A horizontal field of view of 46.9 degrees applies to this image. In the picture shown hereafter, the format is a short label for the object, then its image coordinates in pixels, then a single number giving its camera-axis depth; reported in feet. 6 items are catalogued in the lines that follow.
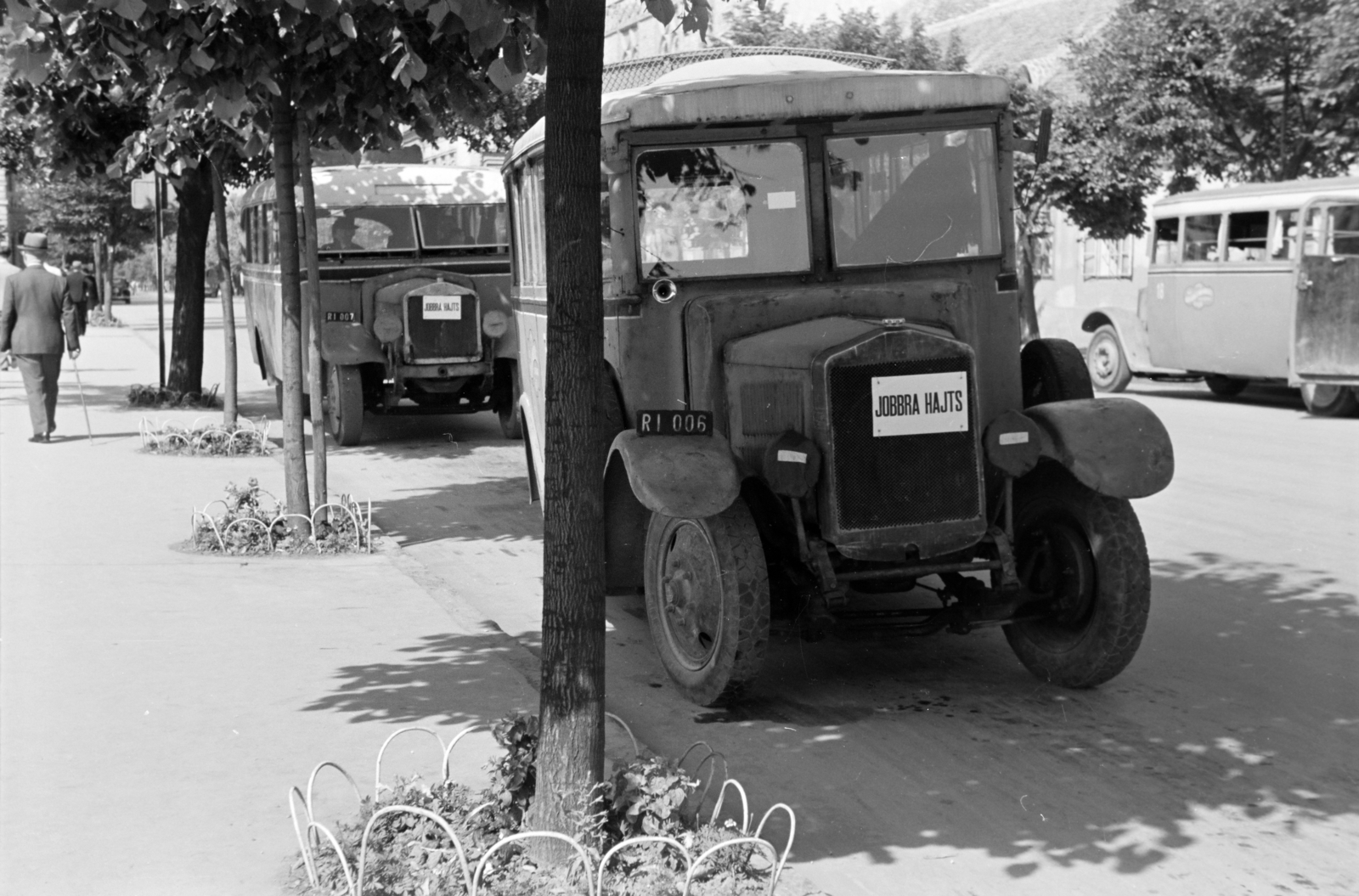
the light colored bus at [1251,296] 55.62
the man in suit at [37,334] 48.34
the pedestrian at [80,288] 82.55
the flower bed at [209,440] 46.75
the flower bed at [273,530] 31.86
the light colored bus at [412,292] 49.14
